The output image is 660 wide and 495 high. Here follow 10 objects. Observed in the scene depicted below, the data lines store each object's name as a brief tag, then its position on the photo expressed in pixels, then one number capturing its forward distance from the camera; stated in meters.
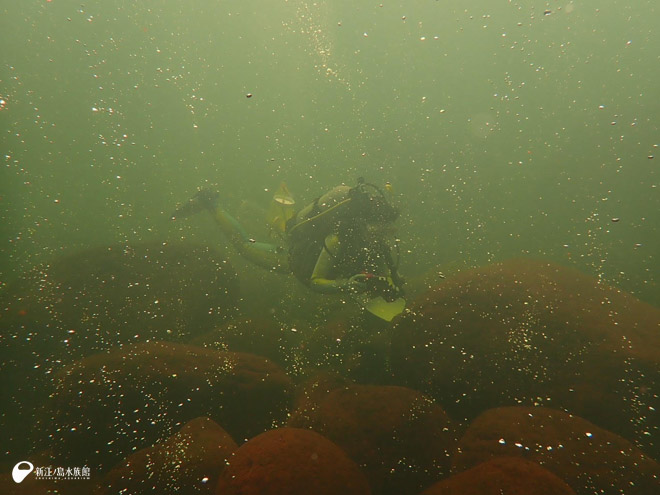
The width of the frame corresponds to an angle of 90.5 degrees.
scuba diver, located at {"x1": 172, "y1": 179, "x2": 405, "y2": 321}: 4.55
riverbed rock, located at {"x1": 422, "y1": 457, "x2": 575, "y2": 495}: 1.89
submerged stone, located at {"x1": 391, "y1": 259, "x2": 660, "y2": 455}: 3.00
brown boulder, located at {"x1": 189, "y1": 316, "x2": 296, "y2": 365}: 4.57
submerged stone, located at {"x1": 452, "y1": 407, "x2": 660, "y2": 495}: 2.20
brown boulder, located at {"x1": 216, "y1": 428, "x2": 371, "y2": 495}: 1.95
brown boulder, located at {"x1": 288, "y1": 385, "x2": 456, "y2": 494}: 2.38
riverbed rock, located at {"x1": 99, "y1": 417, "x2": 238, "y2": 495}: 2.27
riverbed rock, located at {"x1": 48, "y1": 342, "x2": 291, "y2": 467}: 2.83
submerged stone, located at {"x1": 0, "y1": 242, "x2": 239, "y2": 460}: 4.12
